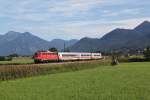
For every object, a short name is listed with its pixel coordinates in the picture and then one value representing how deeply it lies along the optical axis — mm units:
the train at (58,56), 88438
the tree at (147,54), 125869
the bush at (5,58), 128375
